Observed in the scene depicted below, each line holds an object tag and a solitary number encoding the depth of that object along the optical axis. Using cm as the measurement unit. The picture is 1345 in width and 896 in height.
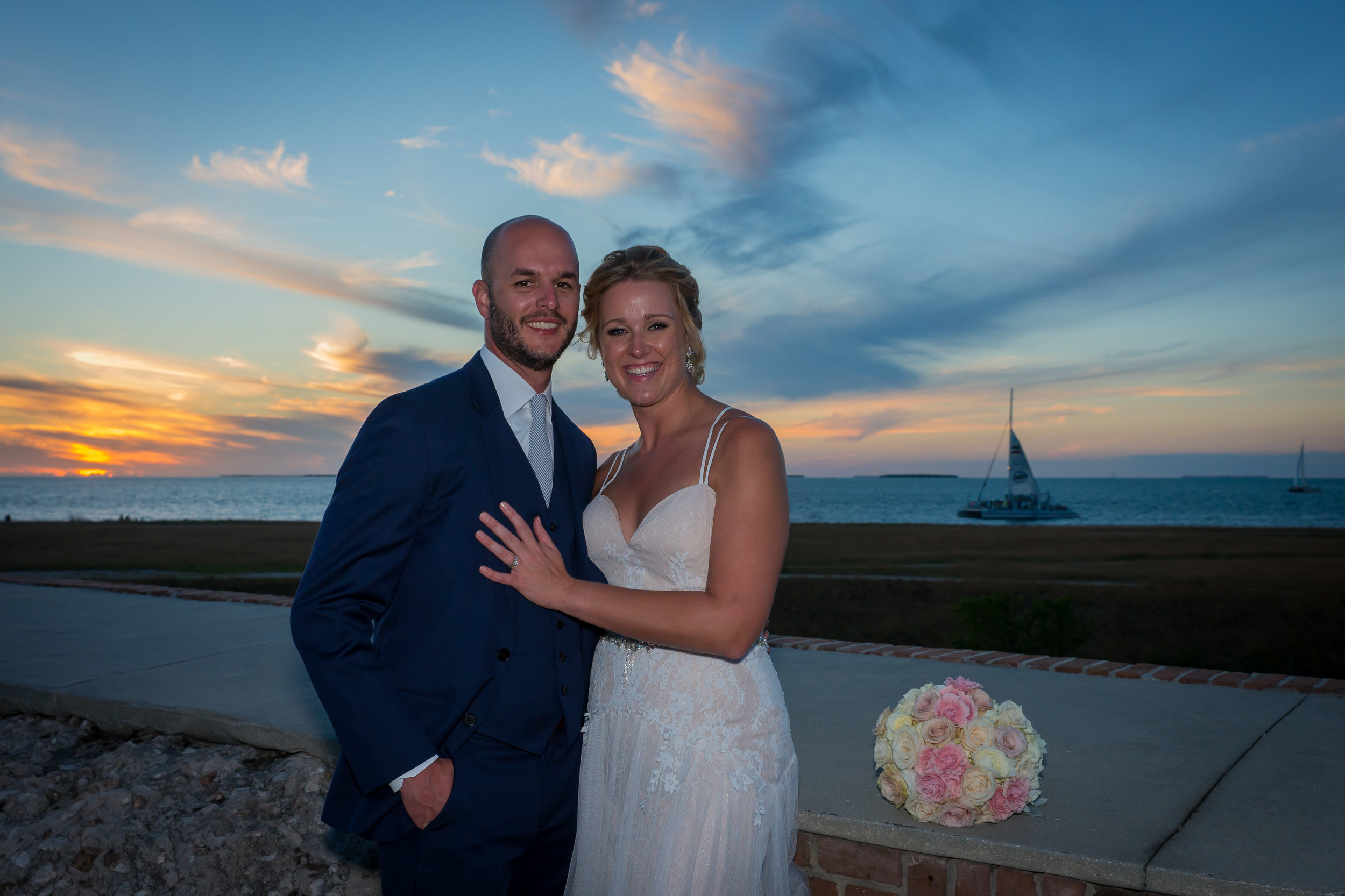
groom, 201
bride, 228
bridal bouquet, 289
